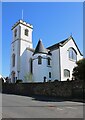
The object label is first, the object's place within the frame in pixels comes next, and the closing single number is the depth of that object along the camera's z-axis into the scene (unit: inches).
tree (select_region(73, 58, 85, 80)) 462.6
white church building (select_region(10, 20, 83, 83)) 755.6
